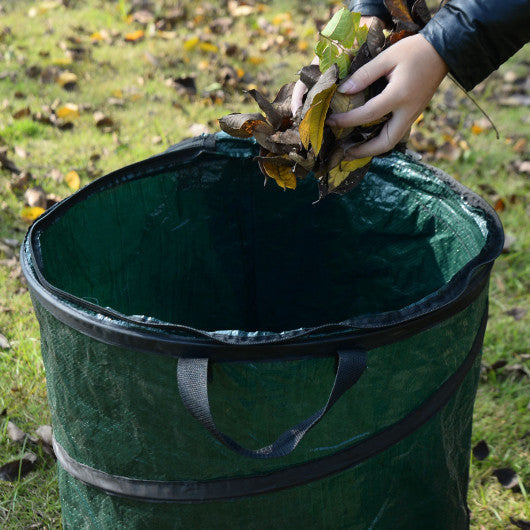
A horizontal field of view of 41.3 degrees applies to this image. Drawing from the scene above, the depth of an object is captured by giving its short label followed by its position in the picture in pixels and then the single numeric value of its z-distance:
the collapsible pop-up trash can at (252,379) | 1.09
